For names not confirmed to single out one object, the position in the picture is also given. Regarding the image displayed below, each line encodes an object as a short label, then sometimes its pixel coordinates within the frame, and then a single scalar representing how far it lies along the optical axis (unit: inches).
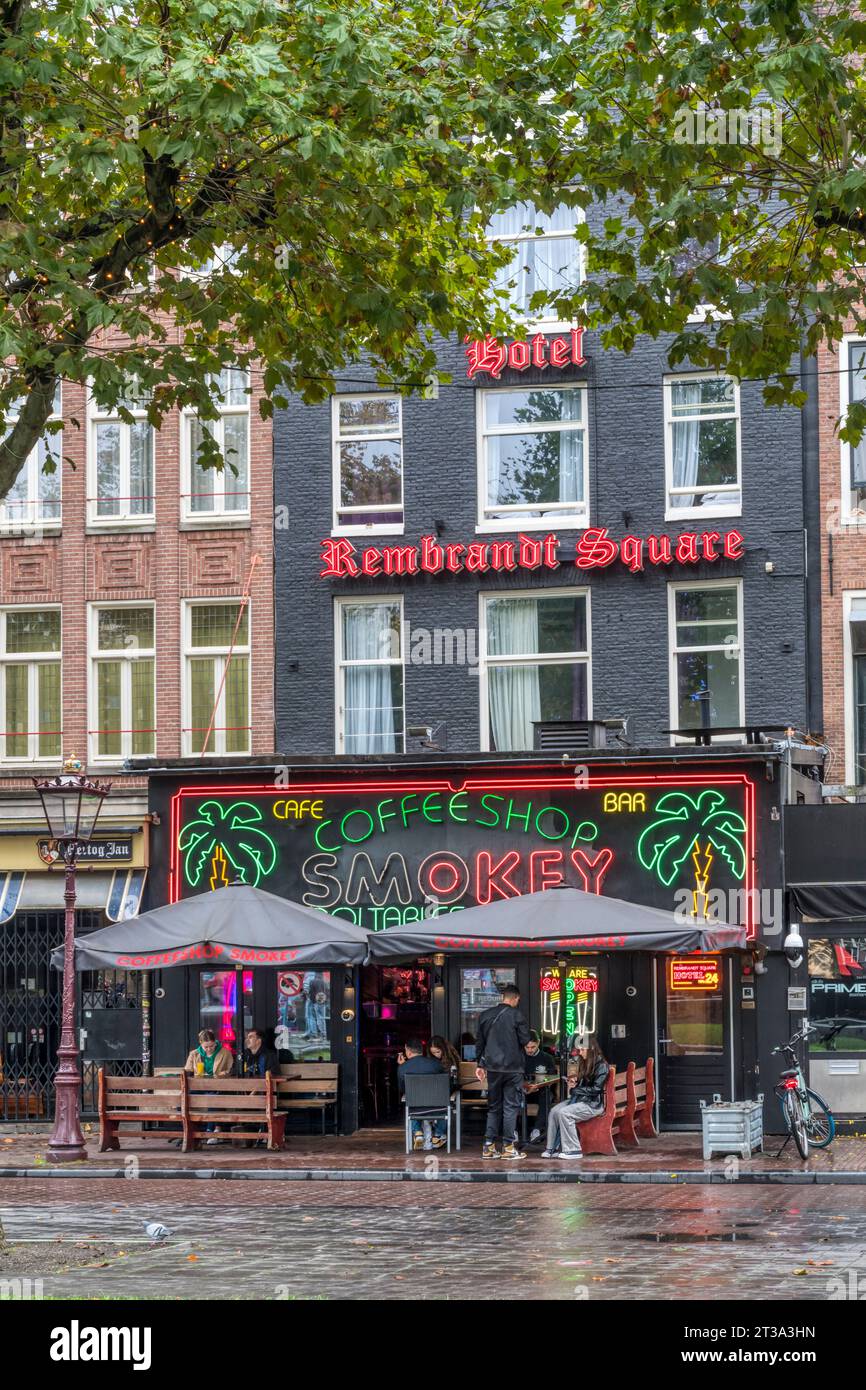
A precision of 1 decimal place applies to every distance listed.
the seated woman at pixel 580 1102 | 900.6
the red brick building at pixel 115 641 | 1146.7
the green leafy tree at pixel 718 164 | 551.5
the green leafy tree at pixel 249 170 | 542.0
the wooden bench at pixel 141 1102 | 951.0
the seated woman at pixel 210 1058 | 992.2
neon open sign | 1054.4
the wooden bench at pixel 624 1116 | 907.7
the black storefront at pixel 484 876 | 1039.6
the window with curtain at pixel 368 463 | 1151.0
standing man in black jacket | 911.0
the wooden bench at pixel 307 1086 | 981.2
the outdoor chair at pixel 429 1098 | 927.7
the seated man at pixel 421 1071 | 932.0
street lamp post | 940.0
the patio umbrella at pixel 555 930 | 892.0
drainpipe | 1072.2
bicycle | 885.2
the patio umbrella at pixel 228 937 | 921.5
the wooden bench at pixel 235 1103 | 942.4
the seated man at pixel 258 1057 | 1008.2
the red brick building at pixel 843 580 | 1069.1
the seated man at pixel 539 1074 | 948.6
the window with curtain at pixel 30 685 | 1186.0
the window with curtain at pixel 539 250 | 1128.2
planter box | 884.6
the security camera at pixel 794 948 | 1019.9
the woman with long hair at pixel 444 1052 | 955.8
